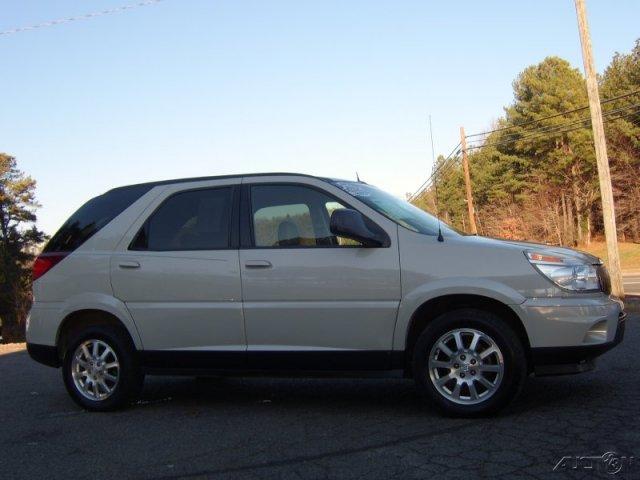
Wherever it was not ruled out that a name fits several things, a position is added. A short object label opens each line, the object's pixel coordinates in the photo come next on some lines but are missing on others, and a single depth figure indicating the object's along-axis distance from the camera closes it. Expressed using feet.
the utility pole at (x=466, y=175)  110.93
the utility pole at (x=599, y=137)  45.14
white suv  15.19
